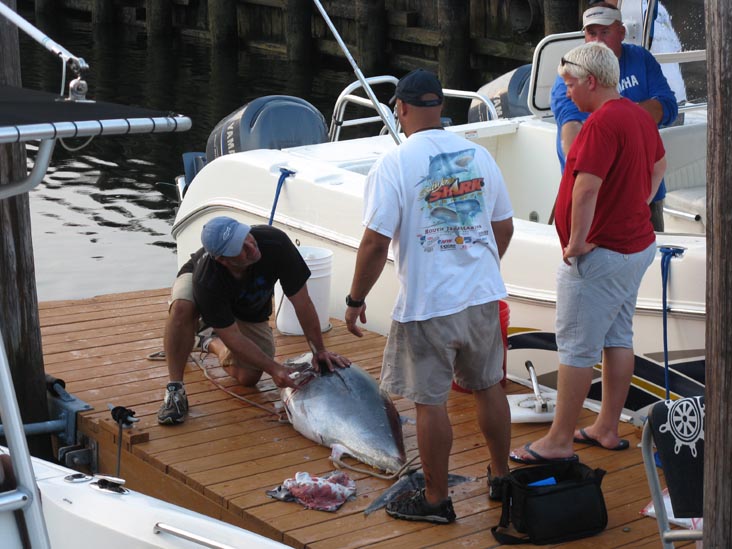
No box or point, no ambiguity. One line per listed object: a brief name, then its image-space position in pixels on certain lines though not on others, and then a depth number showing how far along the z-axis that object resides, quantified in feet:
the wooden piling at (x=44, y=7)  153.06
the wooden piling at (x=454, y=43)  100.17
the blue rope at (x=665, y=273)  28.43
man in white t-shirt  22.46
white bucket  34.85
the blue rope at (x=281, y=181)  37.66
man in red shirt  23.82
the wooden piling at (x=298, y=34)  117.20
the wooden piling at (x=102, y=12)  144.14
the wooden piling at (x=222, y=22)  127.28
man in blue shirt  29.48
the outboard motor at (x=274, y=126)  45.56
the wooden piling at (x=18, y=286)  28.30
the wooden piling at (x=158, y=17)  136.02
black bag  23.17
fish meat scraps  24.80
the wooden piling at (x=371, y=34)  107.32
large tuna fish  27.12
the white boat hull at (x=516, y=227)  28.88
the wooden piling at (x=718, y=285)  14.56
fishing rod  36.92
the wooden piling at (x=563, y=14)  88.71
